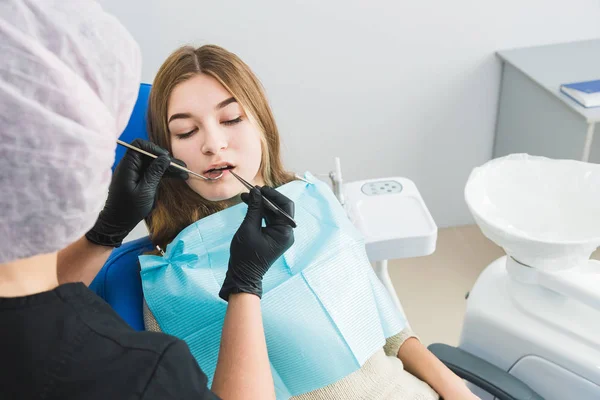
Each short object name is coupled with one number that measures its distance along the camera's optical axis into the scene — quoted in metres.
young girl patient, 1.03
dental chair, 1.10
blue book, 1.68
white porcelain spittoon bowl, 1.10
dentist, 0.54
